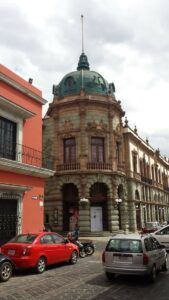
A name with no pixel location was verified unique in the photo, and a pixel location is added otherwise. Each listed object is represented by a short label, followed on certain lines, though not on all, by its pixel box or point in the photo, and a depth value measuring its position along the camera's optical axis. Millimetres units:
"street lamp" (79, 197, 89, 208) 31614
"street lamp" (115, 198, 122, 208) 32744
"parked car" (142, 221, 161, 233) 29969
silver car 10164
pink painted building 16578
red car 11812
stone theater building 32875
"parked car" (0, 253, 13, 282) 10631
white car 19281
